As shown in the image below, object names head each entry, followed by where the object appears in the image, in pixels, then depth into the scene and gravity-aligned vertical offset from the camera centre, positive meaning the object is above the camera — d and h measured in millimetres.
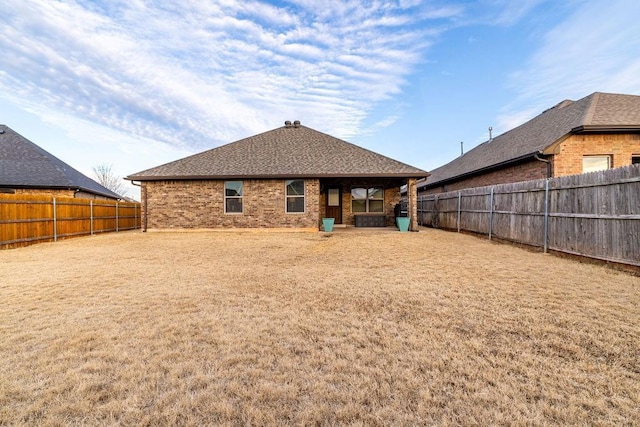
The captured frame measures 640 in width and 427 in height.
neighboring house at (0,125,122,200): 15469 +2181
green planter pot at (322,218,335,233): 13258 -677
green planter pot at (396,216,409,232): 13156 -640
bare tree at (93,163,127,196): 50375 +6064
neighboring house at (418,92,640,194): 10541 +2587
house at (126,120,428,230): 13266 +983
